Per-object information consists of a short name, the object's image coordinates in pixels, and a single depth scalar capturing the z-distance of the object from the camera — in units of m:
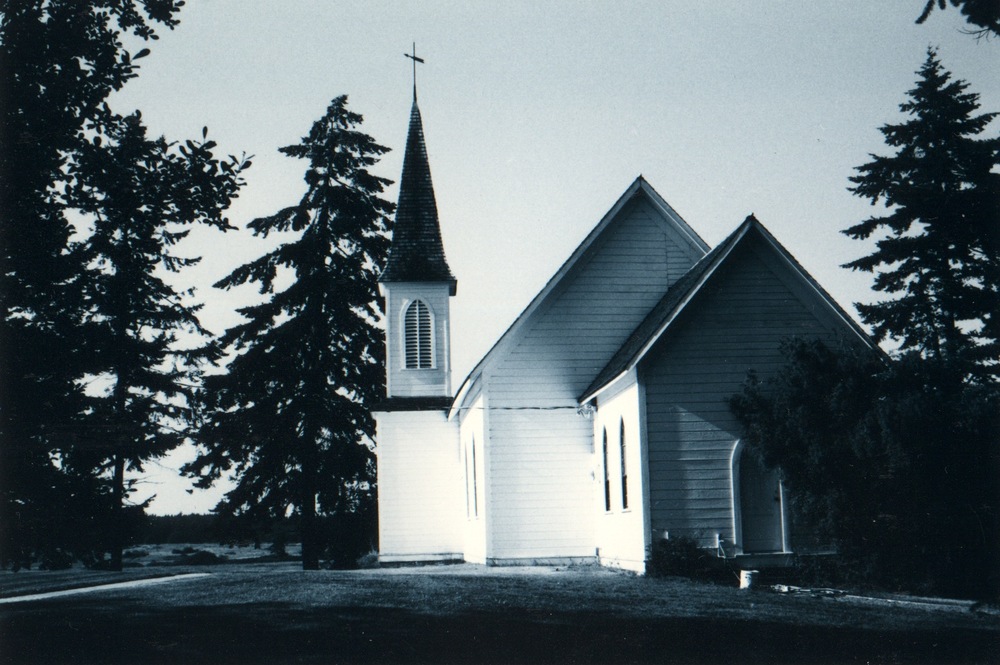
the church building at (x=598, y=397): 20.61
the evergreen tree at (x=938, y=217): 25.78
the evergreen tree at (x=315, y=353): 36.84
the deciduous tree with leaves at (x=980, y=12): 10.30
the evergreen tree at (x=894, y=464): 16.52
